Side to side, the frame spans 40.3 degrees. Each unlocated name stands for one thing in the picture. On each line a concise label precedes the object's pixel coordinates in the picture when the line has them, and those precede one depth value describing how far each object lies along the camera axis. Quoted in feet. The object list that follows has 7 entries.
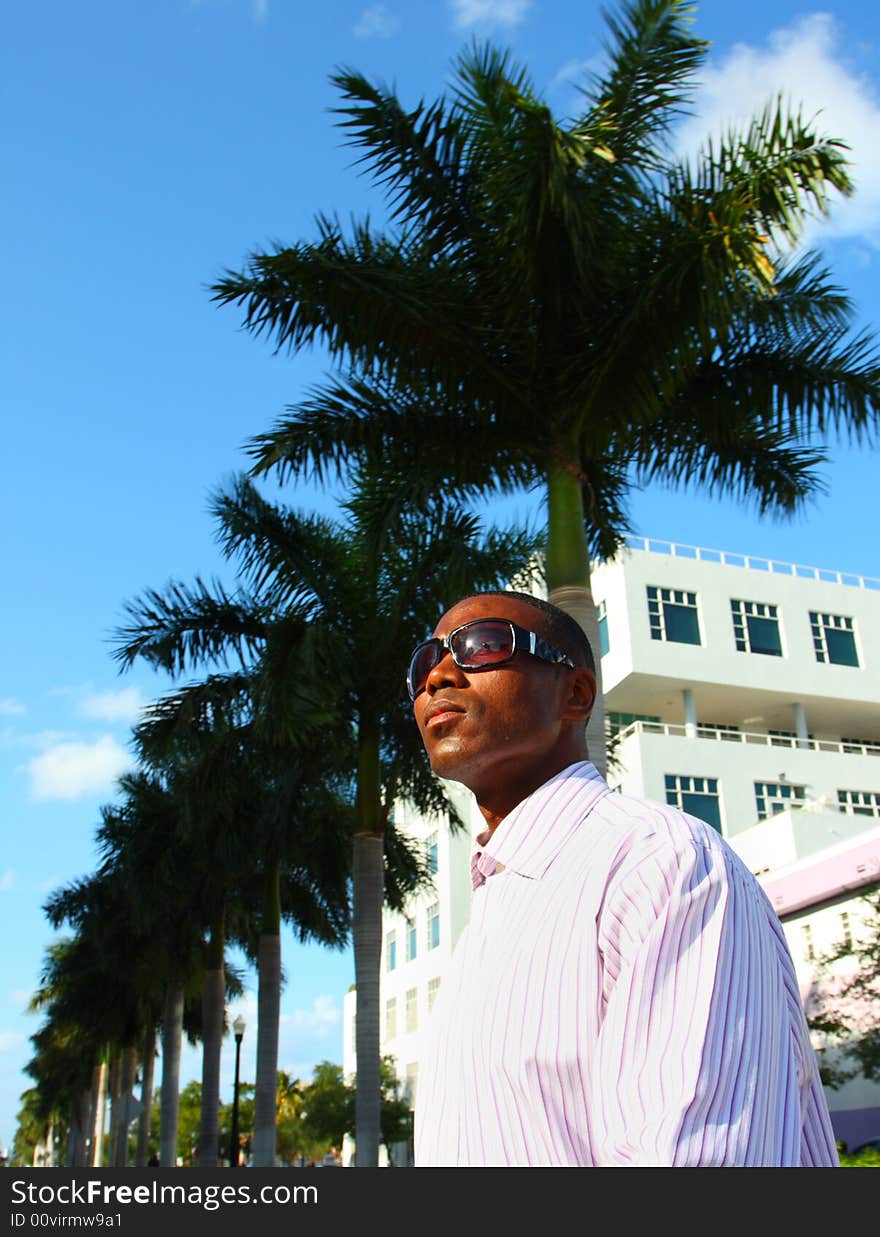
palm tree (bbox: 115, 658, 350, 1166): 56.29
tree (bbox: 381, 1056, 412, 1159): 175.22
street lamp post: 107.70
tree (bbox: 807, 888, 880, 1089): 80.59
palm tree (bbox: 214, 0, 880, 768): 34.60
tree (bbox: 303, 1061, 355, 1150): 183.01
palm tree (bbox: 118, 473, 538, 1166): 49.34
